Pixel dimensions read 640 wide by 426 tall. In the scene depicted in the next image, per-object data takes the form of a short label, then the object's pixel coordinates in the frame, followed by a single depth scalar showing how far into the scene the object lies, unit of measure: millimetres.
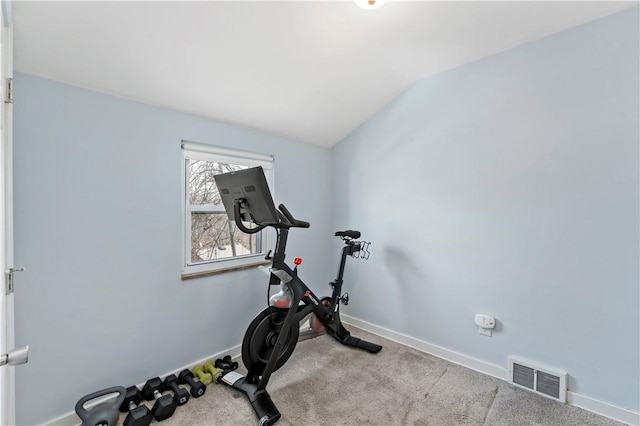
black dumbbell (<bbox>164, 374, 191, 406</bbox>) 1863
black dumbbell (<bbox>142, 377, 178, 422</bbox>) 1716
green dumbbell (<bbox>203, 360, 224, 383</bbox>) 2117
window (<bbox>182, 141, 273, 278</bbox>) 2256
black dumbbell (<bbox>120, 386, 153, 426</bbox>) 1631
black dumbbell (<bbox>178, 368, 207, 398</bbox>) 1955
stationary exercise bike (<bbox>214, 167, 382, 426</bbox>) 1813
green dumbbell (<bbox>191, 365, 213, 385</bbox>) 2086
